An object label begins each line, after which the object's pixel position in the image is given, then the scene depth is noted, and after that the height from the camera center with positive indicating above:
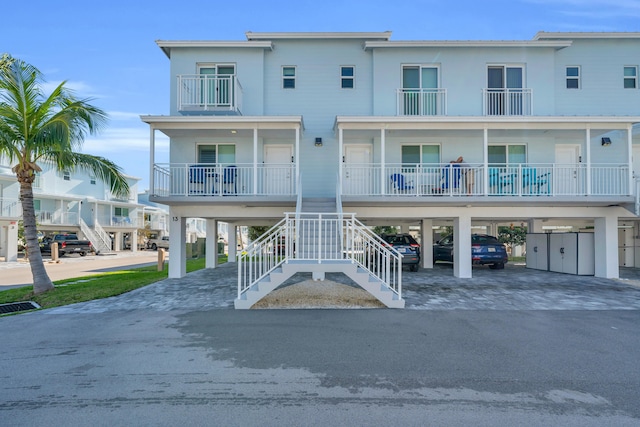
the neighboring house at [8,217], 24.80 +0.41
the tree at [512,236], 27.30 -1.04
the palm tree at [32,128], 10.20 +2.70
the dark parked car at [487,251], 15.78 -1.23
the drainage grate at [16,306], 8.76 -2.04
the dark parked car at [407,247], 14.52 -0.98
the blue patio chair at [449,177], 12.63 +1.55
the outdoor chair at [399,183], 12.55 +1.31
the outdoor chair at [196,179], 12.67 +1.49
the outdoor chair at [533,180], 12.55 +1.46
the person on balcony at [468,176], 12.64 +1.59
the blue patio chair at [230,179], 12.97 +1.52
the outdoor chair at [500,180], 12.81 +1.46
